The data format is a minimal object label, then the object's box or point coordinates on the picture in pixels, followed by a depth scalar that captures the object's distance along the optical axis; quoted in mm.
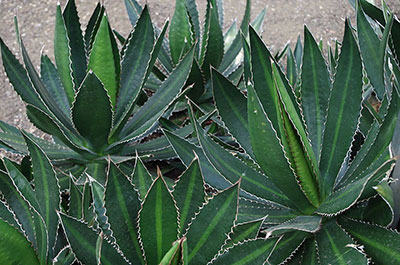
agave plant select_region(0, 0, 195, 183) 2398
